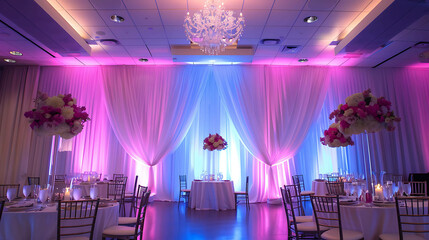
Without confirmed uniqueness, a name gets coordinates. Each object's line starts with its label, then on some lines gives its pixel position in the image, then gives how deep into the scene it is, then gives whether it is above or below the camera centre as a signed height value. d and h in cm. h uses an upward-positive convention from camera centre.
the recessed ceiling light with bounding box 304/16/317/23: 612 +341
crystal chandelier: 437 +233
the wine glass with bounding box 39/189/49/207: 319 -27
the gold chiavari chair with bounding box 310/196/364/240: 304 -65
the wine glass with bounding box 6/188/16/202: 338 -26
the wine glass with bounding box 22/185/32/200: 354 -24
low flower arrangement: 799 +84
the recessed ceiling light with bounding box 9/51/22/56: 770 +332
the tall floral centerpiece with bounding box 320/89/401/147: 358 +75
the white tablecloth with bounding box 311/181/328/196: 688 -41
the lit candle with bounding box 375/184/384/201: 364 -28
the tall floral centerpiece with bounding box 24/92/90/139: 365 +74
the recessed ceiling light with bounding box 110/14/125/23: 602 +337
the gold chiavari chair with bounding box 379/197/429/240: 284 -54
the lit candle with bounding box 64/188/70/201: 360 -31
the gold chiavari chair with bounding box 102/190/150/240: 312 -68
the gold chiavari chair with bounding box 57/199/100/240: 282 -53
